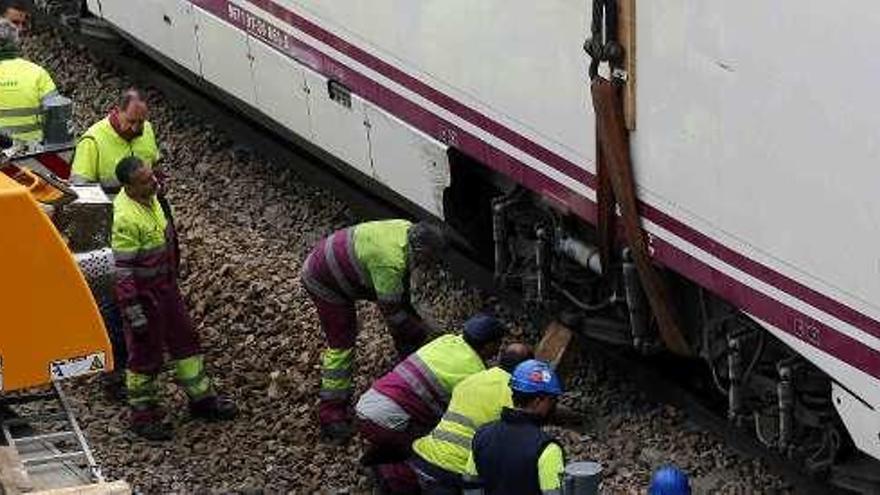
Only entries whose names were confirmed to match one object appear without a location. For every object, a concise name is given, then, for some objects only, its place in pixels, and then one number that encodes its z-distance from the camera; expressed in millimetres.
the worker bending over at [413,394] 14445
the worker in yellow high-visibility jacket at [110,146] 17802
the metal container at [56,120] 19413
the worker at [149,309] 15758
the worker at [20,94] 19670
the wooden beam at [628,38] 13917
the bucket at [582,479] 12116
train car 12441
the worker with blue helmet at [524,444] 12834
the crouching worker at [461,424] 13700
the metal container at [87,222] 16299
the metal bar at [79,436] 12739
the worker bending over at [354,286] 15690
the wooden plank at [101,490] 12001
